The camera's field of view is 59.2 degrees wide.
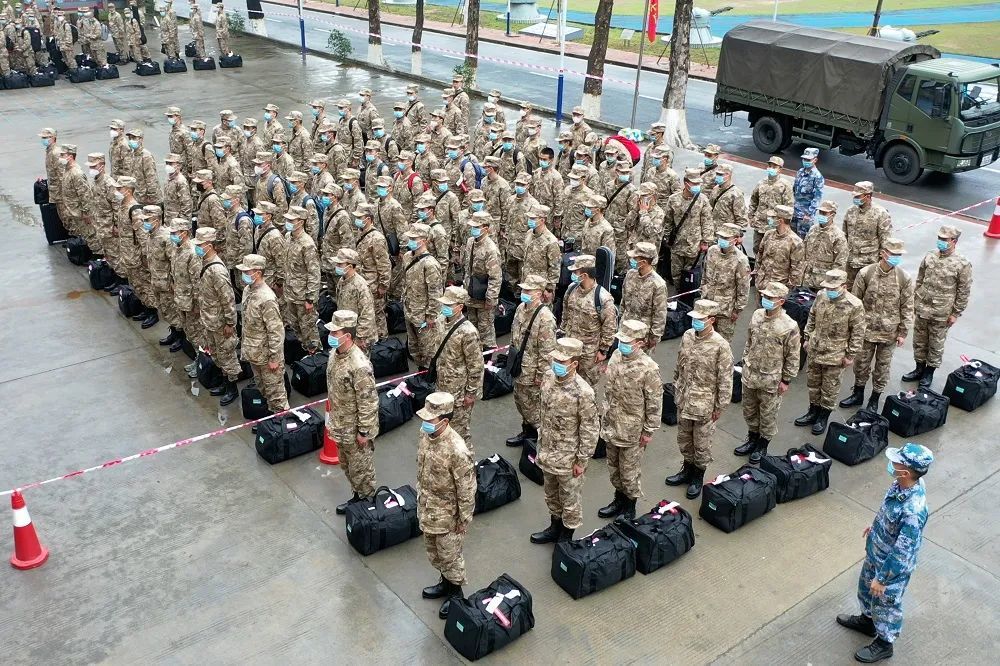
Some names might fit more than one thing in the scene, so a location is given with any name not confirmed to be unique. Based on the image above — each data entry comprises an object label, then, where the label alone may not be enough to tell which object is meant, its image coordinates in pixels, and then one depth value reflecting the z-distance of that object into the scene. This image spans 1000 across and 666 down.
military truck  17.25
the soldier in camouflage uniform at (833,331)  9.08
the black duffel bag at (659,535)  7.47
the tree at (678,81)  19.38
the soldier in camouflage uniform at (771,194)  13.02
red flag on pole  20.61
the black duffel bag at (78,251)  13.68
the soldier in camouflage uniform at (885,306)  9.59
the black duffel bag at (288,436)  8.90
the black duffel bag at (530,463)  8.70
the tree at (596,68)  21.34
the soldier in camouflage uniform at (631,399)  7.62
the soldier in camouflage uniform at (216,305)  9.70
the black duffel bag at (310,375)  10.20
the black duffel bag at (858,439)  9.00
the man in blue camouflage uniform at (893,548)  6.16
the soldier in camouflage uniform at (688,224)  12.40
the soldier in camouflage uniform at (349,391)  7.66
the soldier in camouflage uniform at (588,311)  9.15
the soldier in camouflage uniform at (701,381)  8.11
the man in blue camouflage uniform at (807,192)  13.67
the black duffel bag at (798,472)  8.39
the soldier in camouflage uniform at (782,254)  11.03
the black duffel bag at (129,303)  12.05
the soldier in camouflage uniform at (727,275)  10.02
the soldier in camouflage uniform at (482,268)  10.27
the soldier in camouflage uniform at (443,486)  6.60
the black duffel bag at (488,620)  6.53
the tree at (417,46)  26.44
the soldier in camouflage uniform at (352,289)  9.59
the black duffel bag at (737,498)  7.98
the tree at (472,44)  24.53
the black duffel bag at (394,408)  9.48
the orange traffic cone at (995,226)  14.98
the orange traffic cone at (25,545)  7.35
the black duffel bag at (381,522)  7.61
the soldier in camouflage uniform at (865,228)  11.52
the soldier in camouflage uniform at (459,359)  8.29
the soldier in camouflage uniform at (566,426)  7.27
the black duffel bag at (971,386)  9.98
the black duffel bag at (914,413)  9.47
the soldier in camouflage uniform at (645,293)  9.57
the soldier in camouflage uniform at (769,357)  8.62
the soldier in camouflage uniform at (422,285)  9.92
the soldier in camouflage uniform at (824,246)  11.23
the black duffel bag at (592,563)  7.16
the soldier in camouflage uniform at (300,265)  10.45
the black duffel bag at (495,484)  8.20
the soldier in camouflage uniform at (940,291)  9.87
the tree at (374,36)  27.56
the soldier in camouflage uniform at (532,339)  8.71
